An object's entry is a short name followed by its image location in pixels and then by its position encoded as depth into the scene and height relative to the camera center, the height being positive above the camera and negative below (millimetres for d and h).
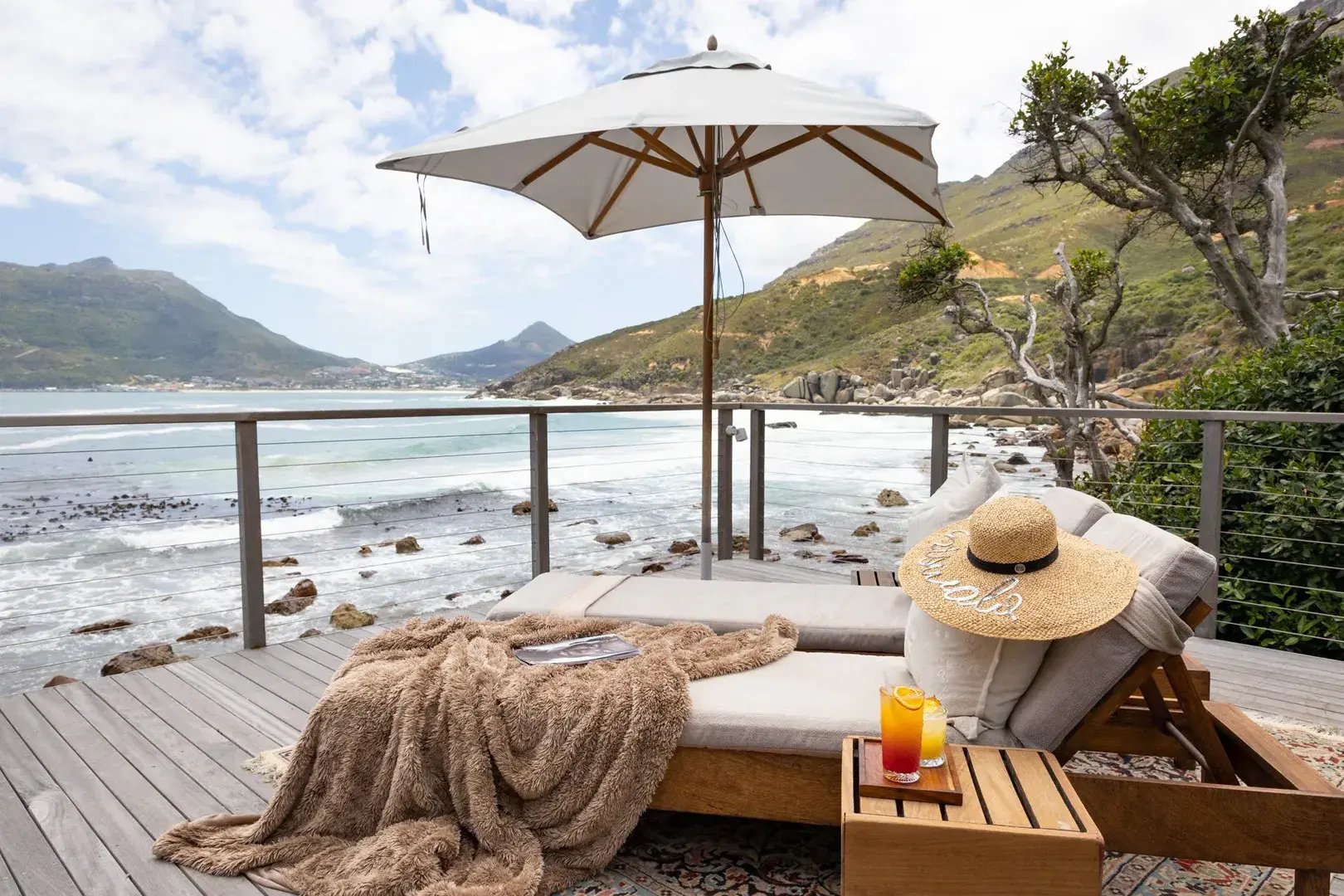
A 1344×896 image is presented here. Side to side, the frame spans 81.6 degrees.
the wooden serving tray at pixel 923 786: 1234 -633
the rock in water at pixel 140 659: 3311 -1266
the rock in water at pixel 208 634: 5402 -1659
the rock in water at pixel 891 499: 10431 -1406
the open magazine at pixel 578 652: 1896 -643
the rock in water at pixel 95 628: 4941 -1539
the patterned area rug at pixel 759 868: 1604 -1021
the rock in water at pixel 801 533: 8016 -1436
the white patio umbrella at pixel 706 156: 2219 +934
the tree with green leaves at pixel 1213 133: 7344 +2703
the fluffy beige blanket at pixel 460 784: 1590 -827
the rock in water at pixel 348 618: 4871 -1399
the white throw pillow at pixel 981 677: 1554 -573
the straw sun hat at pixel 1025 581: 1451 -368
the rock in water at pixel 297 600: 5648 -1542
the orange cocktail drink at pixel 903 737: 1277 -562
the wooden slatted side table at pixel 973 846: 1132 -667
